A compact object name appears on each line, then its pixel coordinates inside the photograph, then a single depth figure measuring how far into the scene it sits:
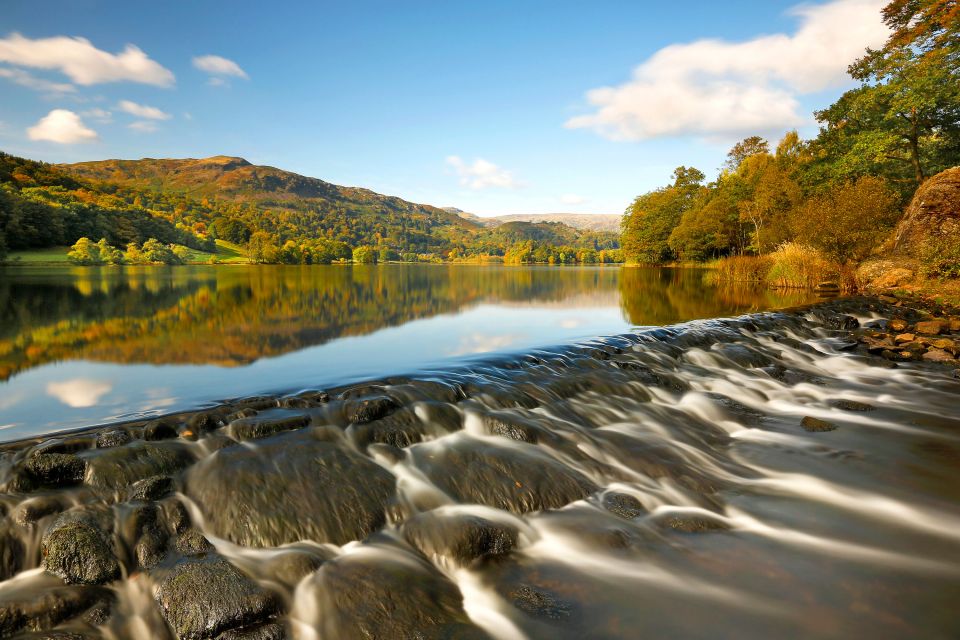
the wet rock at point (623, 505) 5.56
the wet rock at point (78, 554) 3.80
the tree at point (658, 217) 86.50
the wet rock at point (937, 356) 12.48
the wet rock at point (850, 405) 9.53
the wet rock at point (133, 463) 4.82
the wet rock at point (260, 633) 3.50
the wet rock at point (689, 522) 5.30
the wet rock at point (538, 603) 3.97
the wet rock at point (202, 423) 6.05
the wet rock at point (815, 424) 8.39
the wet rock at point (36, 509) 4.16
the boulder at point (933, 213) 23.50
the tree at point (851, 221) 27.30
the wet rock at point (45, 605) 3.34
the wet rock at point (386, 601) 3.63
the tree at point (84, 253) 74.88
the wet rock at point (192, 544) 4.22
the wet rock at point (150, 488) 4.68
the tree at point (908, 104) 30.03
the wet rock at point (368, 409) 6.74
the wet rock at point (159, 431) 5.76
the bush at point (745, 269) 35.84
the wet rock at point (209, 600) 3.54
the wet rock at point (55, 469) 4.66
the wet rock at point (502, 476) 5.63
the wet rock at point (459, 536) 4.64
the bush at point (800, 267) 29.50
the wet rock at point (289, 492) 4.65
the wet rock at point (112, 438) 5.42
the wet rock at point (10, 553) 3.81
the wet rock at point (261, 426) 6.02
